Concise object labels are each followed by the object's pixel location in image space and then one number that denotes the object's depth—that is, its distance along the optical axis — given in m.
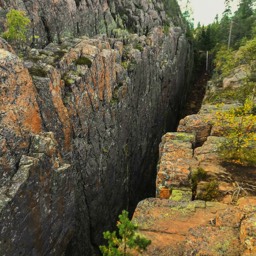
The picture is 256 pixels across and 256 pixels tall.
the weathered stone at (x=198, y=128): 28.47
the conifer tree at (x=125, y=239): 12.35
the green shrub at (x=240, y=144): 21.45
